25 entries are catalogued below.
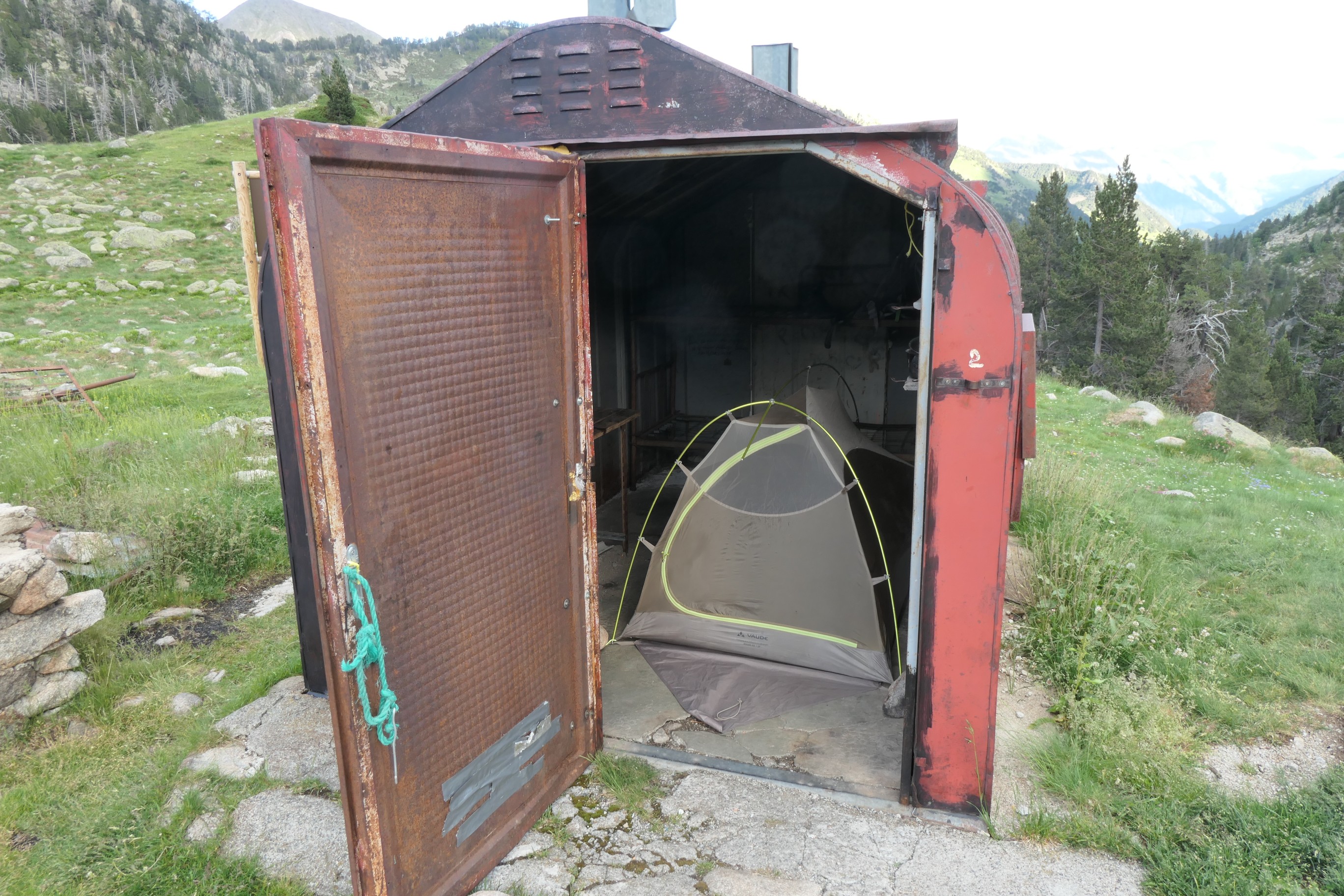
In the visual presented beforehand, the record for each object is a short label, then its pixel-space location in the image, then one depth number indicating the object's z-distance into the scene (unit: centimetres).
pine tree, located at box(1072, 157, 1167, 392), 2488
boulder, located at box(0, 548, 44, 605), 377
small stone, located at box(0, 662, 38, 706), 381
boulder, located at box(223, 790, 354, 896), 304
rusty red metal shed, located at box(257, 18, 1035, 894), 231
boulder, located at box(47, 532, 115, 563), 512
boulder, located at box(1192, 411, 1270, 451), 1131
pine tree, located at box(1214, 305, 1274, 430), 2669
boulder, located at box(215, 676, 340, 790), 366
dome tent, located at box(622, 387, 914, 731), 446
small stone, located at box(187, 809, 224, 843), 320
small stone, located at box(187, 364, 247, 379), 1131
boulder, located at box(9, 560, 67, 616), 389
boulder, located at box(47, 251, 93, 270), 1791
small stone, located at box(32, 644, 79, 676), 402
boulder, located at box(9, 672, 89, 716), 390
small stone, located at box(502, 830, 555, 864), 314
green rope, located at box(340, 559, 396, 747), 231
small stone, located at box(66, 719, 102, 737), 388
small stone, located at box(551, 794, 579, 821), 337
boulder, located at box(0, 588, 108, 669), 384
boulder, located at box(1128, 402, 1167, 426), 1224
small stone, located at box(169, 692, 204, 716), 410
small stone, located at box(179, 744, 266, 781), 362
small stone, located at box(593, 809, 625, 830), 330
